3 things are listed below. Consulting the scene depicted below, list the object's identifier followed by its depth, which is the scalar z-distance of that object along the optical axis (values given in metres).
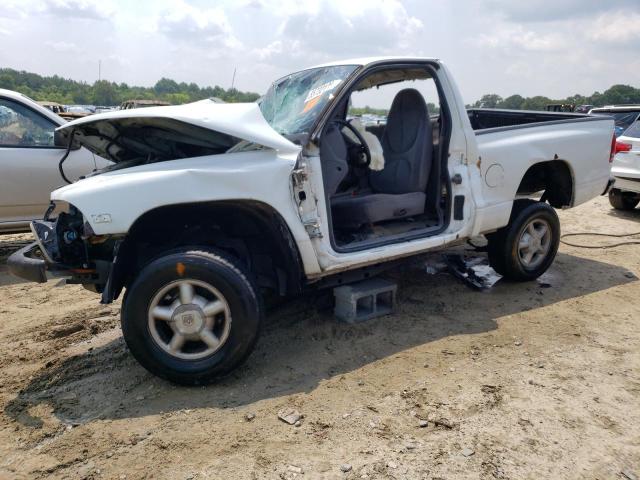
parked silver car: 5.81
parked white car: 7.73
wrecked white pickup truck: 3.20
